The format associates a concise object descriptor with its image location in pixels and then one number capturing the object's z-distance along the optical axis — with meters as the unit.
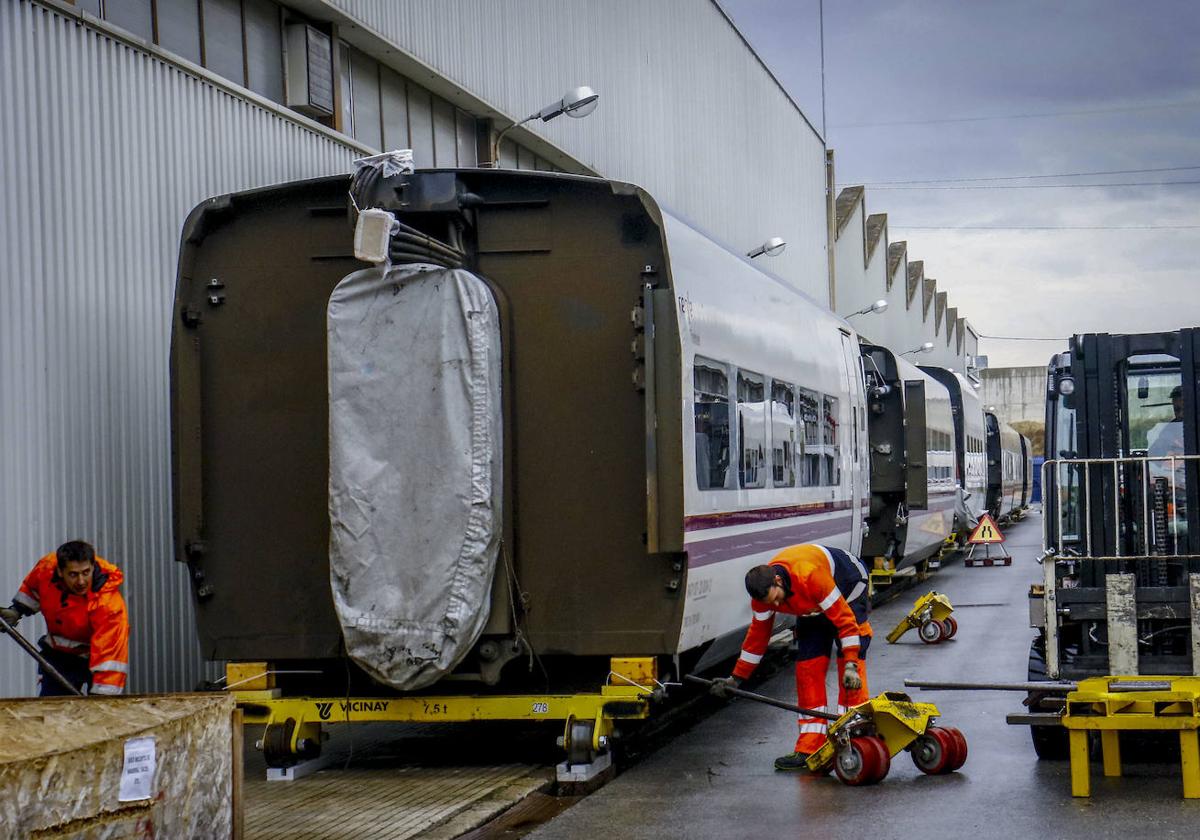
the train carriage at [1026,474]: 57.79
